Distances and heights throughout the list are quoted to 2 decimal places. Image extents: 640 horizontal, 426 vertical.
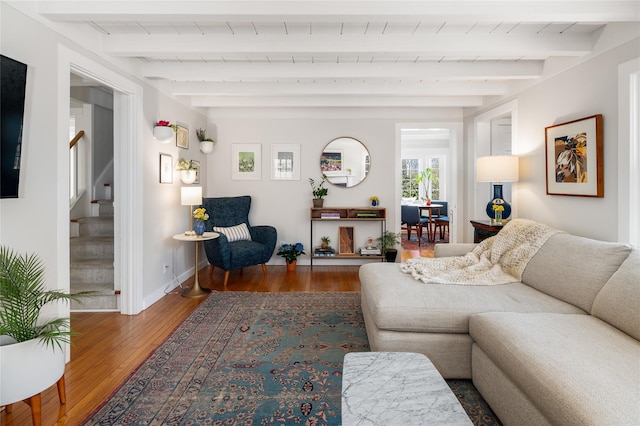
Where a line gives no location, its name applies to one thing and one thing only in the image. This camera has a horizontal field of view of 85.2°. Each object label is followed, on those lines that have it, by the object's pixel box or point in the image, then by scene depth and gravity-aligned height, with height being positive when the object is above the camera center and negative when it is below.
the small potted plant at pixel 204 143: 4.93 +1.00
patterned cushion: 4.59 -0.26
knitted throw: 2.64 -0.41
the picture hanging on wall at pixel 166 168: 3.81 +0.50
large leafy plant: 1.65 -0.46
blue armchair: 4.16 -0.33
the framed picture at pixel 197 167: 4.64 +0.62
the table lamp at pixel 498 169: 3.59 +0.47
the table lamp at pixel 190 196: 3.97 +0.19
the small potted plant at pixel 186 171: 4.26 +0.51
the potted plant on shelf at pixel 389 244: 5.06 -0.46
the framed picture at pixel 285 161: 5.34 +0.80
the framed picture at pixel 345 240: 5.35 -0.41
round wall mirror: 5.32 +0.78
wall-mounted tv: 1.79 +0.49
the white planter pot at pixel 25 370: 1.55 -0.73
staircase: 3.37 -0.54
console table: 5.07 -0.03
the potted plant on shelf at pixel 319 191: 5.17 +0.33
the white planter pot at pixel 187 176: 4.30 +0.46
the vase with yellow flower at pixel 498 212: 3.69 +0.02
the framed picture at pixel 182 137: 4.22 +0.94
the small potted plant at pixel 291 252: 5.02 -0.57
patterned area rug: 1.82 -1.02
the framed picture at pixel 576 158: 2.67 +0.47
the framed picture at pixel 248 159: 5.35 +0.83
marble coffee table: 1.21 -0.70
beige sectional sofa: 1.28 -0.60
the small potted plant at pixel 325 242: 5.25 -0.44
